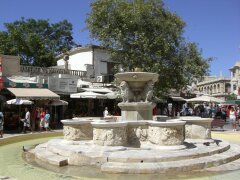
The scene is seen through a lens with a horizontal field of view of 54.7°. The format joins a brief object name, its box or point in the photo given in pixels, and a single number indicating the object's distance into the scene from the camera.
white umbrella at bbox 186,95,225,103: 20.05
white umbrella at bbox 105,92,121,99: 15.95
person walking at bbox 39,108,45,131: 13.66
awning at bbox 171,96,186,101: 23.39
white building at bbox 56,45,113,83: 20.43
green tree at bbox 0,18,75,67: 27.16
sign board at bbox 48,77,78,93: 16.23
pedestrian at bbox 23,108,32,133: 12.97
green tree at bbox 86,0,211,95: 14.86
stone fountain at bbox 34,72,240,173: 6.05
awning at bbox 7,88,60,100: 13.68
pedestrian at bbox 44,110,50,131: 13.37
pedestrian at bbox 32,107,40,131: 13.93
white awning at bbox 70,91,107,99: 15.76
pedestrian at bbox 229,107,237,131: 15.40
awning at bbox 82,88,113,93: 17.51
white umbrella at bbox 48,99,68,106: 14.91
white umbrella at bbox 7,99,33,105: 13.19
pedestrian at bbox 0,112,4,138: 10.91
